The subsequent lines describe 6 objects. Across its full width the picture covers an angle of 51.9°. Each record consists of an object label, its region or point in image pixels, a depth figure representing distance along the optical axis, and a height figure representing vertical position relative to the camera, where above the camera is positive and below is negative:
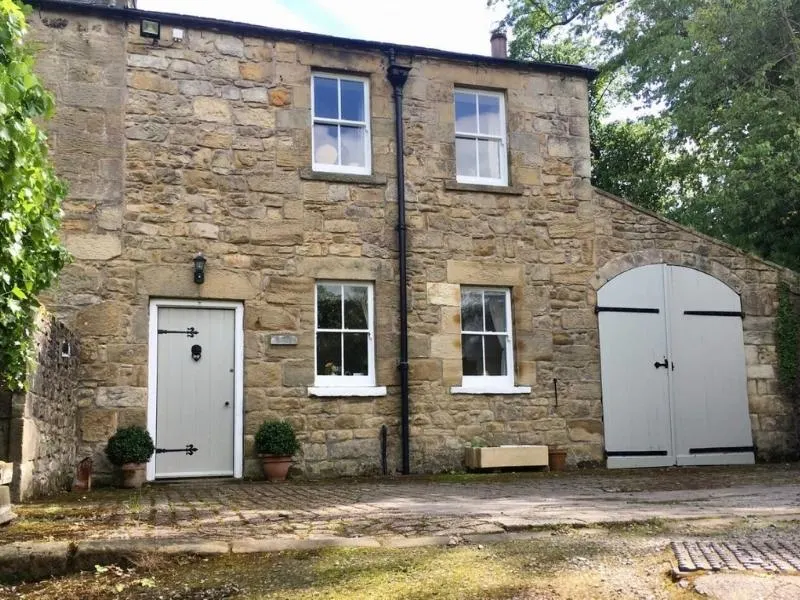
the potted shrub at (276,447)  9.38 -0.50
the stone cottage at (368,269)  9.53 +1.66
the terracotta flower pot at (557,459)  10.55 -0.78
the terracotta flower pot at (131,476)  8.84 -0.75
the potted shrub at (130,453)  8.84 -0.51
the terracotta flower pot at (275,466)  9.47 -0.72
